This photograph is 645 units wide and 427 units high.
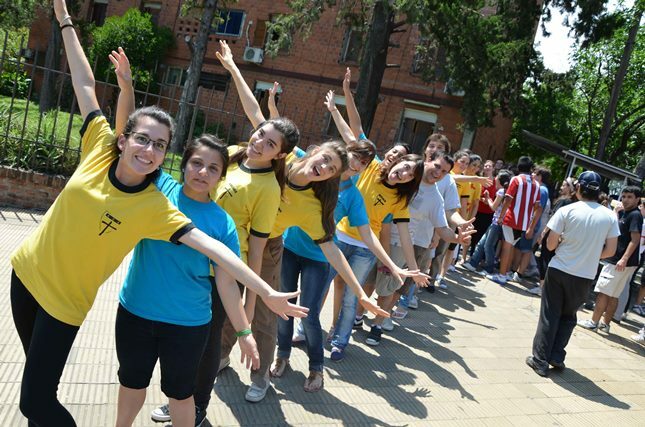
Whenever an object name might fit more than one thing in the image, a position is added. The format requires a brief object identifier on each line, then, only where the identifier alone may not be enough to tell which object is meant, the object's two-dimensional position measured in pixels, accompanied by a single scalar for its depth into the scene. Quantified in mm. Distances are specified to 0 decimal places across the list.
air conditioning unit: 20938
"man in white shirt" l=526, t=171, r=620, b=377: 5223
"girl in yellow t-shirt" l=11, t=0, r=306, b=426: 2197
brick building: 19156
